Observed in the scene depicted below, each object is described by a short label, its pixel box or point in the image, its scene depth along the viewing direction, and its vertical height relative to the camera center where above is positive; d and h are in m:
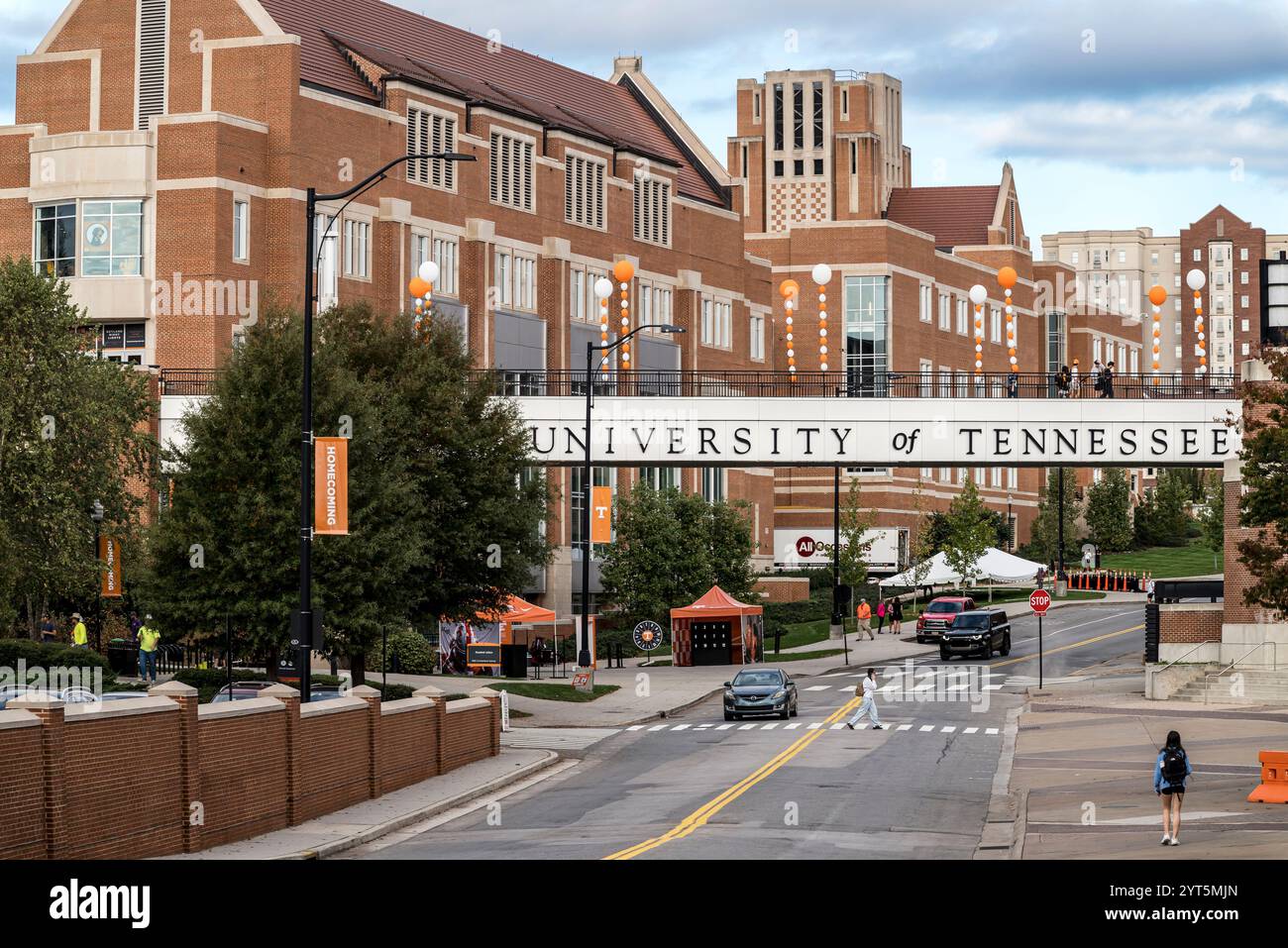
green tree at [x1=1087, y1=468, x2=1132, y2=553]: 137.00 +0.13
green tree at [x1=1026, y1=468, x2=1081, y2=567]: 125.75 -0.83
